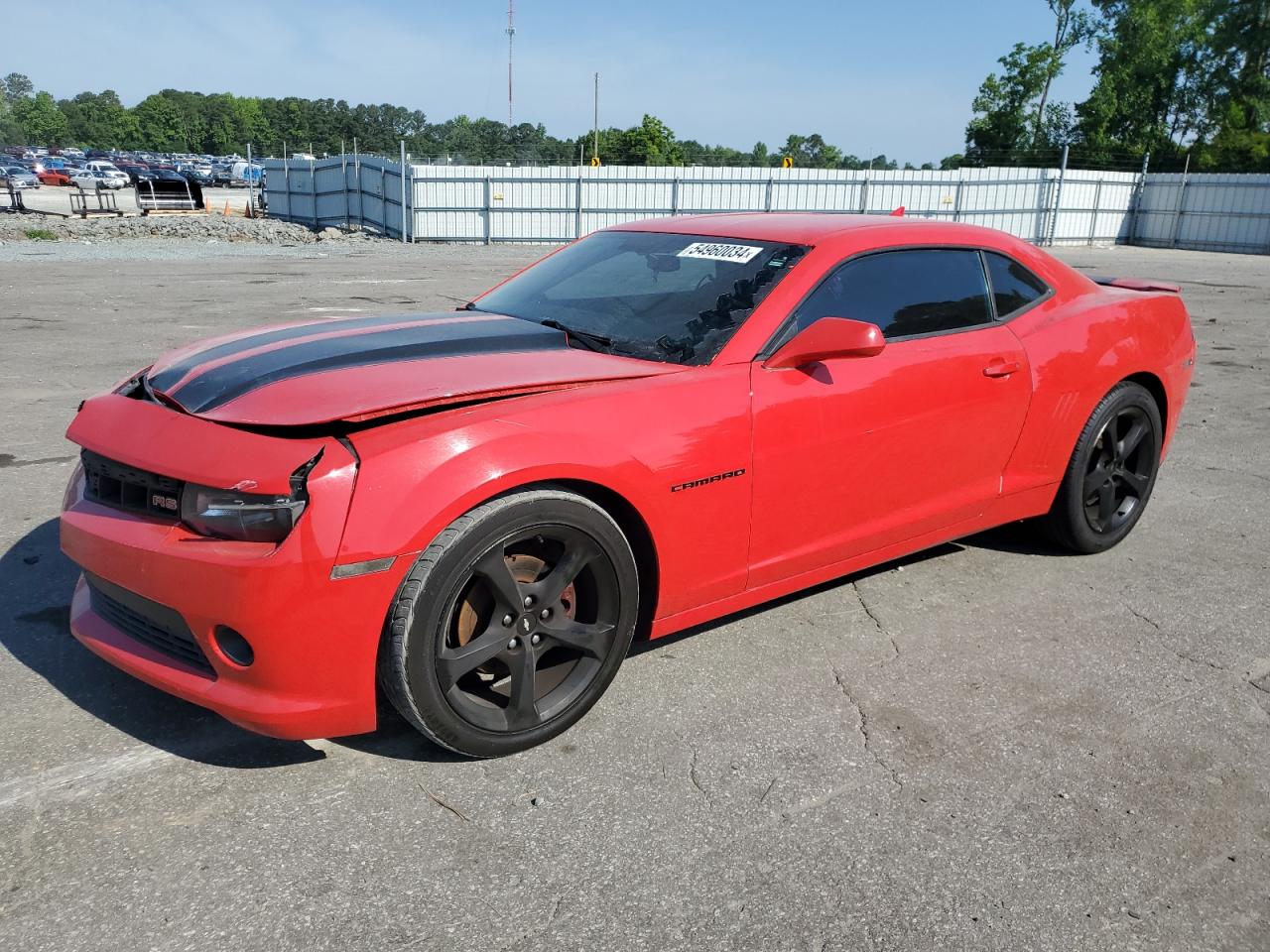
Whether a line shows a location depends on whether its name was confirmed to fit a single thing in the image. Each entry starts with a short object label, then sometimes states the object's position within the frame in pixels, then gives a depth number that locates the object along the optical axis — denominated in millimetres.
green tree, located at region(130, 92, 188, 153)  158500
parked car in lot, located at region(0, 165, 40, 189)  54656
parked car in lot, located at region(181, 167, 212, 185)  71775
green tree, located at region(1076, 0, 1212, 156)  57594
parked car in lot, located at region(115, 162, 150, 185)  64431
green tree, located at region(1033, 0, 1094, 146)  61275
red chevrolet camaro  2451
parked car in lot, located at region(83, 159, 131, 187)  58938
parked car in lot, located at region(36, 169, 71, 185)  65188
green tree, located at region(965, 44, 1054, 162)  59688
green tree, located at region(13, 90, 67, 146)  157500
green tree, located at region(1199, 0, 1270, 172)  50219
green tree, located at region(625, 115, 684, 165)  74250
